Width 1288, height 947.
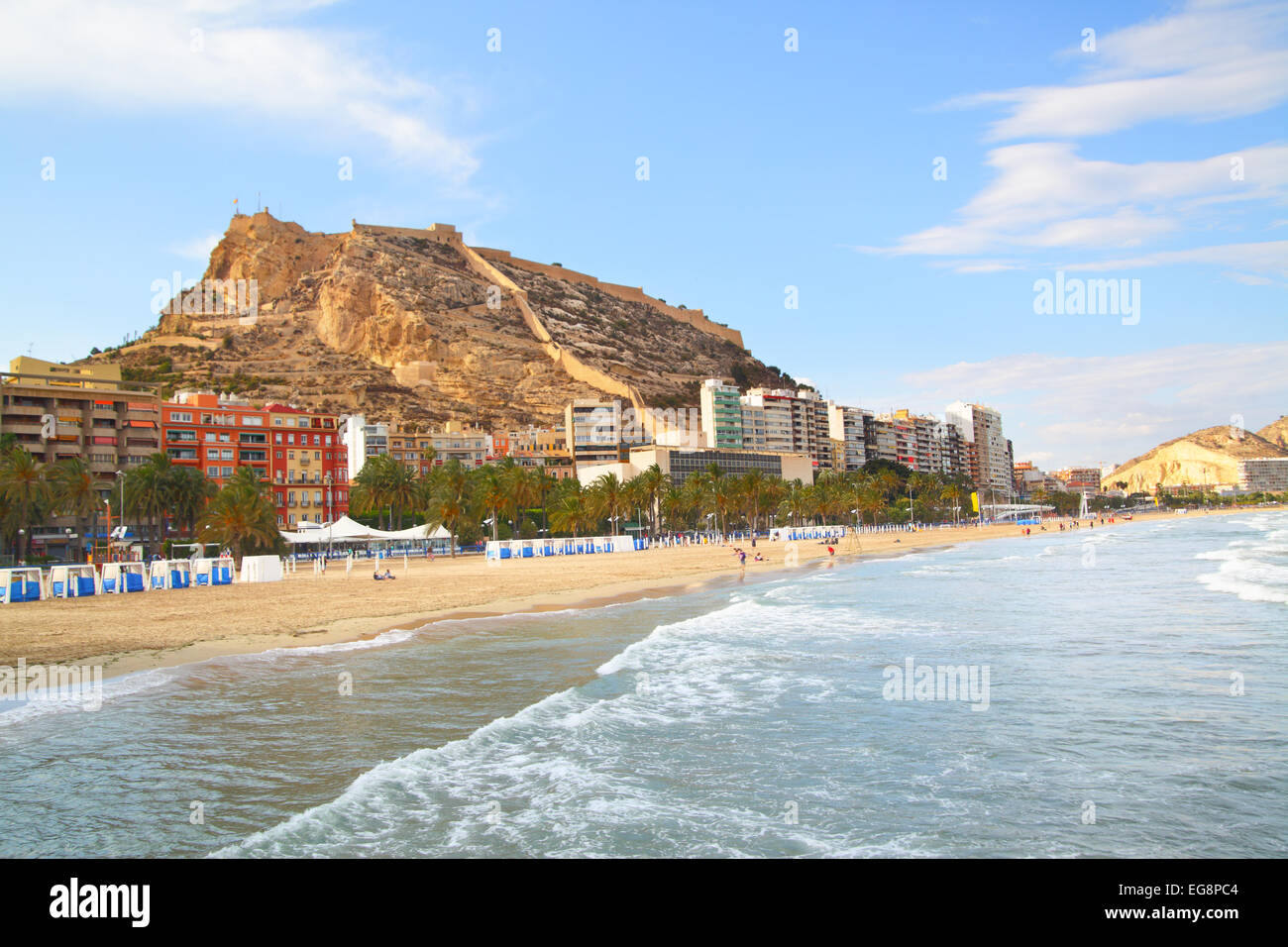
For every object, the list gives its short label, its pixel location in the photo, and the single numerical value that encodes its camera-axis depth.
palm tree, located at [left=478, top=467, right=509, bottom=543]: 78.69
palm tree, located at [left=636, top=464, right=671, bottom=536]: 95.81
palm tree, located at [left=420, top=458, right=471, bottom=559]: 76.37
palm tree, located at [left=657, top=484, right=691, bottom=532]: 99.75
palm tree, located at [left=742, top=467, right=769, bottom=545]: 102.88
